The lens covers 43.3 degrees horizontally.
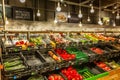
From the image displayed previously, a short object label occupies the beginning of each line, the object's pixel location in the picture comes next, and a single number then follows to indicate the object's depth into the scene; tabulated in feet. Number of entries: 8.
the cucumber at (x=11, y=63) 9.41
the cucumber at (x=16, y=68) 9.04
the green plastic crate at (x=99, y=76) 13.34
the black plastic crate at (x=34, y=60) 9.91
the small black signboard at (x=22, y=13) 26.95
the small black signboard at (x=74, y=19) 35.87
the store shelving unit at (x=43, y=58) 9.70
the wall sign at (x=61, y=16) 33.22
